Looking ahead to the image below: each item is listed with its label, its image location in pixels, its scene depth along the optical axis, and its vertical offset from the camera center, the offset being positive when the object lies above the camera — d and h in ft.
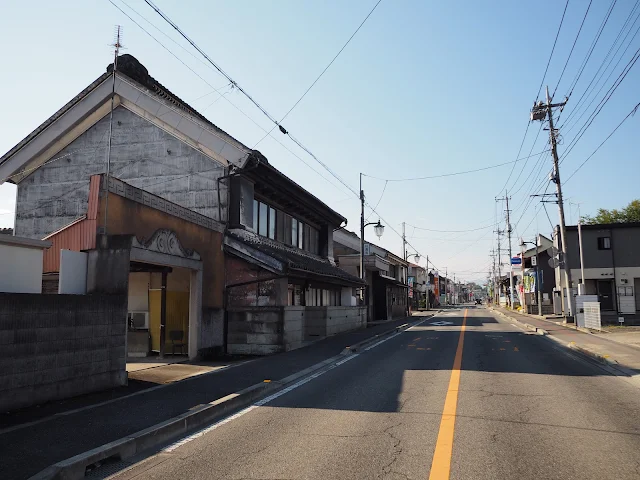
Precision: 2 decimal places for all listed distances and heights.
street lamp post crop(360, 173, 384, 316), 95.55 +14.15
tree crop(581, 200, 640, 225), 179.93 +31.25
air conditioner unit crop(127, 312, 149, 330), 49.83 -2.35
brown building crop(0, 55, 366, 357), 47.75 +11.38
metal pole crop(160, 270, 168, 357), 44.68 -1.25
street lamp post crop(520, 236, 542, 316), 142.47 +3.34
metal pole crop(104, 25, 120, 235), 33.17 +22.91
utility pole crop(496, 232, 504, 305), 285.90 +16.08
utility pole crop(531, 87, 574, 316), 94.62 +27.23
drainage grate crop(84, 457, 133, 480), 16.47 -6.24
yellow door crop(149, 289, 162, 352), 49.49 -2.13
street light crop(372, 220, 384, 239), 95.45 +13.67
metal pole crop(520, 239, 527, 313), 180.96 +0.71
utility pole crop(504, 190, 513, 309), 219.82 +30.43
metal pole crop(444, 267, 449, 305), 414.66 +4.84
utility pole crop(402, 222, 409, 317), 194.90 +18.37
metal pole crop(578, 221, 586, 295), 91.54 +0.92
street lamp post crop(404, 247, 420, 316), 196.94 +17.68
